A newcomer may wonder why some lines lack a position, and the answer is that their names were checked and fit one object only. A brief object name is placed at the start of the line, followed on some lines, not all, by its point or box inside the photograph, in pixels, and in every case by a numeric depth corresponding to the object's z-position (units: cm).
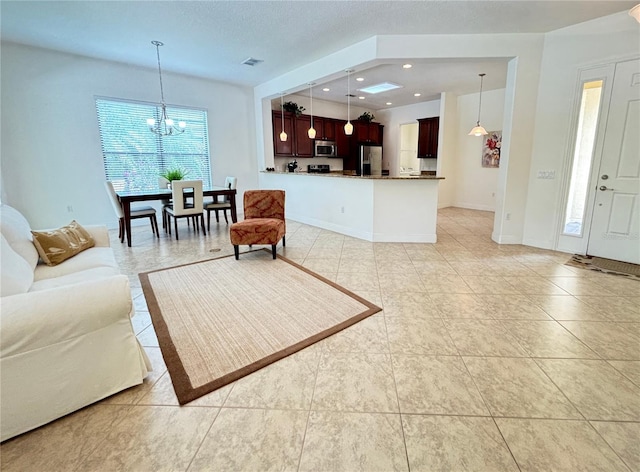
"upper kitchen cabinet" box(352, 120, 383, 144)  833
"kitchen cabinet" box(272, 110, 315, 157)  710
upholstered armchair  370
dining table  432
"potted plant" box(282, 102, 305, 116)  703
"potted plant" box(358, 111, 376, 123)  839
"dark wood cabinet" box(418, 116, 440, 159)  736
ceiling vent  495
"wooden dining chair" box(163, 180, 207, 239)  454
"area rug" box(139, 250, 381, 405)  183
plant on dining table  494
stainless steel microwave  786
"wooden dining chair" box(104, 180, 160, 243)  448
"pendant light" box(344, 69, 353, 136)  459
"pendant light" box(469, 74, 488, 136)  583
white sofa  128
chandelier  497
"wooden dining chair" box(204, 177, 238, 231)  542
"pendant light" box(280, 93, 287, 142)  680
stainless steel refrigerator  839
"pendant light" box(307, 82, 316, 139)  544
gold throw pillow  230
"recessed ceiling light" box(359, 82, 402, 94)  615
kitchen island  446
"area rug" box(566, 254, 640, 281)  322
